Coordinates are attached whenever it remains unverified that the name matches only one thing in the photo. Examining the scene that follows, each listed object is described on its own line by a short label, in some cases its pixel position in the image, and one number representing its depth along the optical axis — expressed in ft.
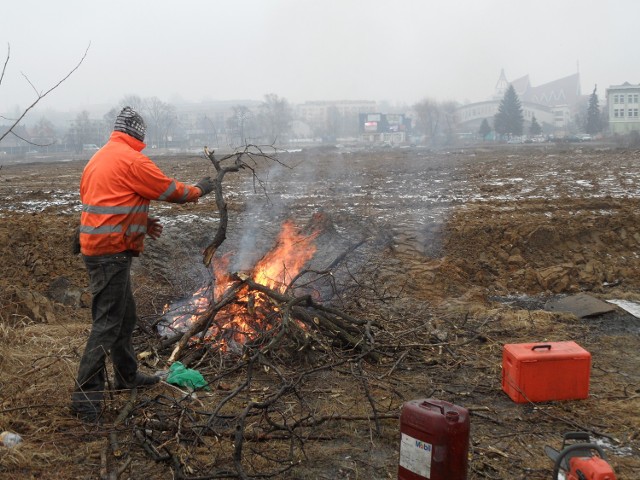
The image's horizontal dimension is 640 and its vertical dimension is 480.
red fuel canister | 9.64
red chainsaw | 8.39
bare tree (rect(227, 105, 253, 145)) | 165.35
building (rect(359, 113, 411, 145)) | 206.55
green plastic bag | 15.24
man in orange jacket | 13.41
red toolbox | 14.69
